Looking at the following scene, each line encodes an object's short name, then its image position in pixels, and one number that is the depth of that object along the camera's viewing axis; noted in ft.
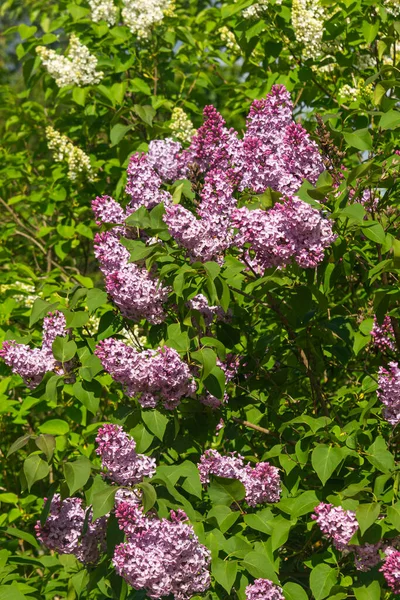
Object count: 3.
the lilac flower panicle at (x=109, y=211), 9.86
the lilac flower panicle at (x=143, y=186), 9.86
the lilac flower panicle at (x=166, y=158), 10.74
